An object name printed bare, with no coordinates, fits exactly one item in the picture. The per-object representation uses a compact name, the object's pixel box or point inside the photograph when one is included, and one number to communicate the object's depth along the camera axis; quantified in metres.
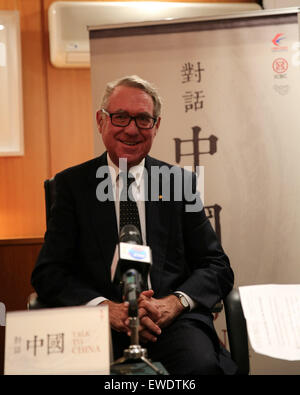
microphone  1.12
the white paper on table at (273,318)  1.25
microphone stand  1.12
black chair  1.60
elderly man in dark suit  1.80
